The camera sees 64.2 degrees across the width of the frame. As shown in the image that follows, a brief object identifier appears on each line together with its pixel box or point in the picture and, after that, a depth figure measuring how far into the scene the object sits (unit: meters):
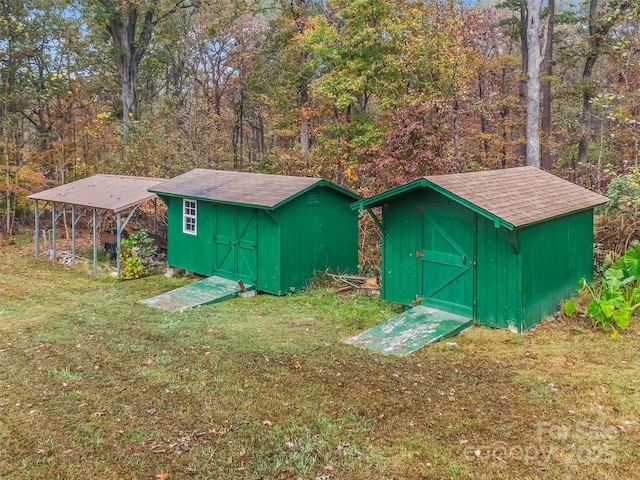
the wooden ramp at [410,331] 7.11
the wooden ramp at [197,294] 9.84
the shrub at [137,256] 12.66
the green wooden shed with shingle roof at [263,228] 10.38
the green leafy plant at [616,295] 7.45
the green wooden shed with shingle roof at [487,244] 7.51
